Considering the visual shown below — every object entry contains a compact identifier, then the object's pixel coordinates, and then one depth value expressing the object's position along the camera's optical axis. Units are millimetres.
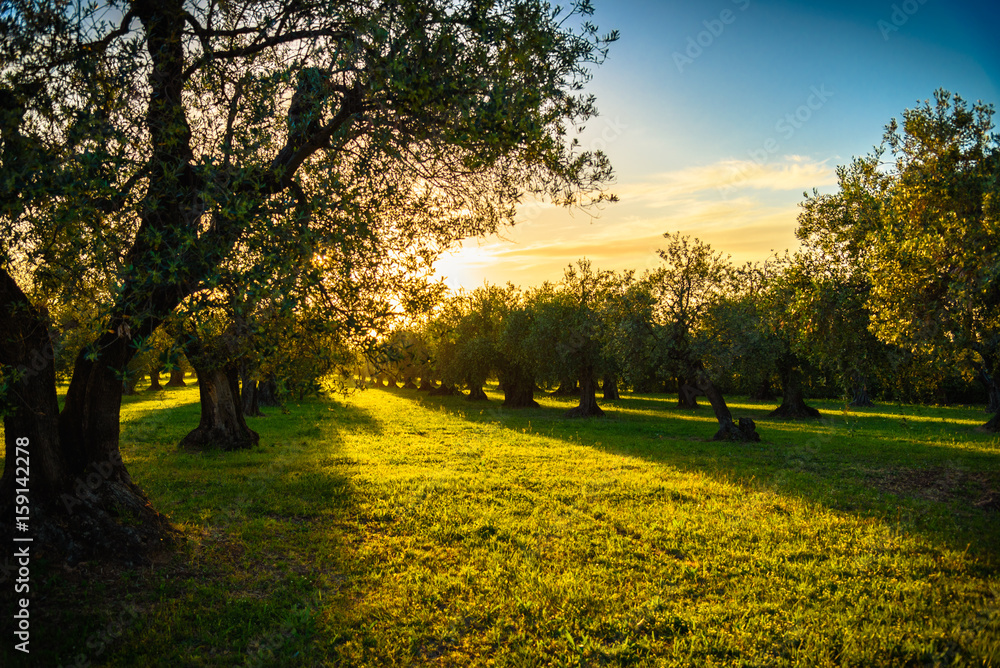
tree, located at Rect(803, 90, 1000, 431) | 11039
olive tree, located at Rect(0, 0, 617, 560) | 6301
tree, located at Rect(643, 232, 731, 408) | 26453
